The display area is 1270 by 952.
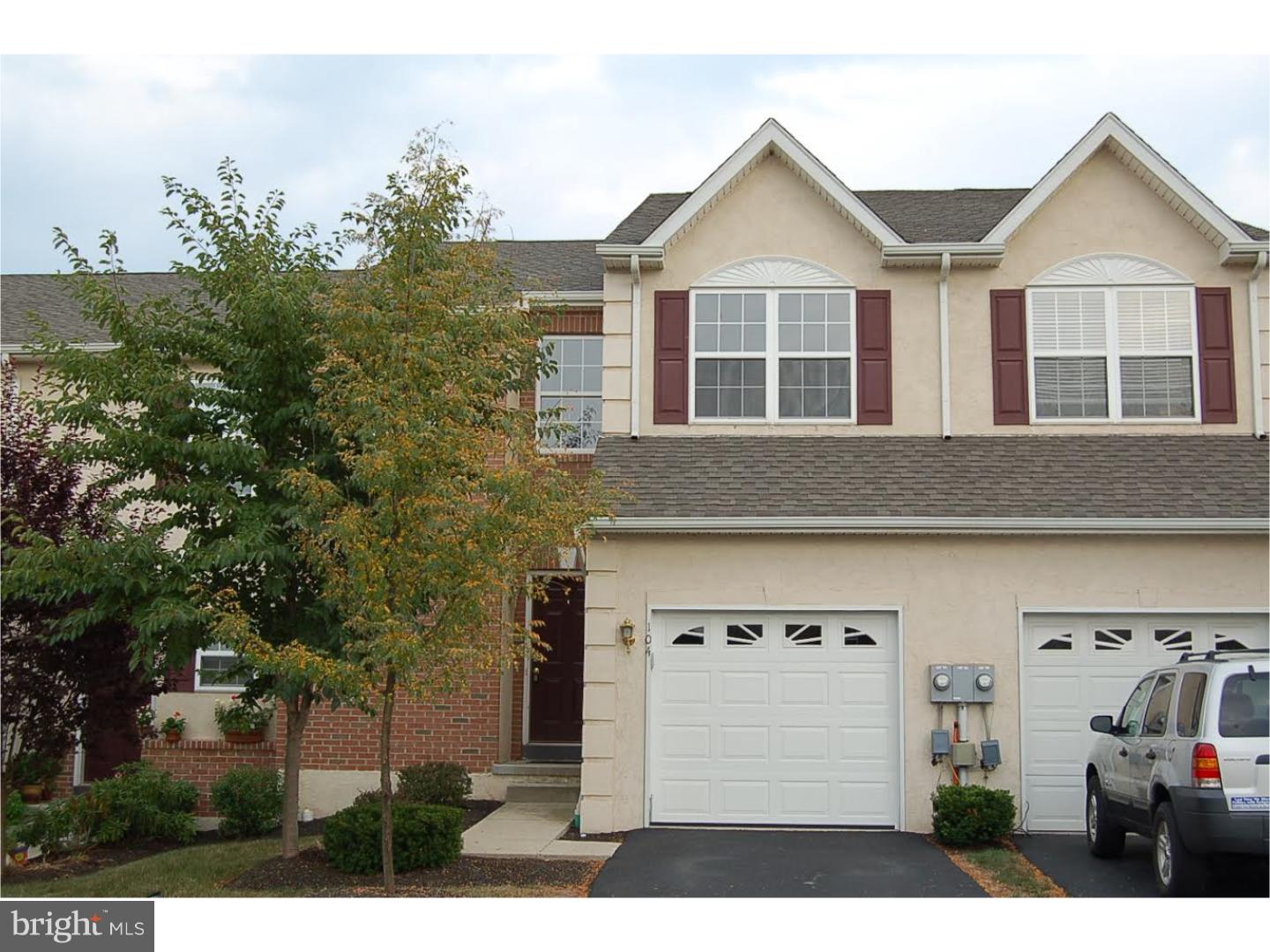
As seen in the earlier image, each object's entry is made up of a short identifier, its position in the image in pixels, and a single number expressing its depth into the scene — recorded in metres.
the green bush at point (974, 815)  12.01
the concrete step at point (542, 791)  15.41
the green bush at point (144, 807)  14.27
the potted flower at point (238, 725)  15.89
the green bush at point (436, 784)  14.91
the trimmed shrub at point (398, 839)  10.81
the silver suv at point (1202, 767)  8.61
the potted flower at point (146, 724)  15.62
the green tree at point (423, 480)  9.45
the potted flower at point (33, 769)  12.06
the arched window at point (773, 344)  14.71
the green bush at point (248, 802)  14.85
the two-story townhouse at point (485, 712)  15.92
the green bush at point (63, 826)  13.30
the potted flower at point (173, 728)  16.33
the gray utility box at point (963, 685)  12.84
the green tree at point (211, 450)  10.66
